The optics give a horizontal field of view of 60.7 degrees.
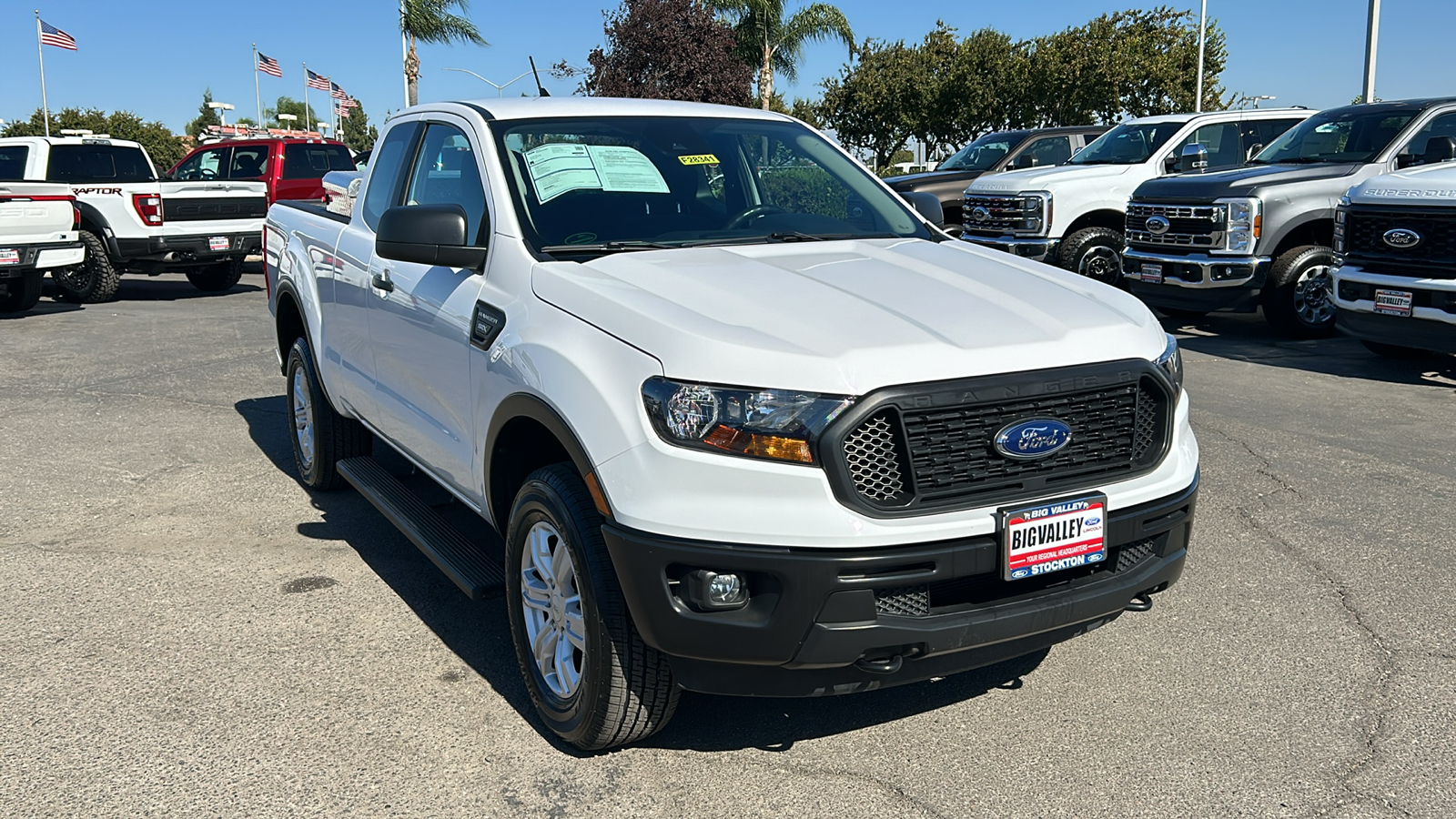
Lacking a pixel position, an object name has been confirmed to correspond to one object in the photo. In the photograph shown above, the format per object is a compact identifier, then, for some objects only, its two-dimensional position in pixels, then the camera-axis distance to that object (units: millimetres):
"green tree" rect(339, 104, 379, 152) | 115250
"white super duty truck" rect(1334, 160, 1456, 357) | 8469
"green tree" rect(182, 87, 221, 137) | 87988
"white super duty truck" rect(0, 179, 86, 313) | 13203
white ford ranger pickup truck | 2949
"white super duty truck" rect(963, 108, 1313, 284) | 13148
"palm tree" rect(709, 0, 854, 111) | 35594
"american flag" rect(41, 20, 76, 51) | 31964
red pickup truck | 17422
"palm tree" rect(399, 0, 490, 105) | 31219
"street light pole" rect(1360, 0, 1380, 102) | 19422
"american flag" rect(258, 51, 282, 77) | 37656
